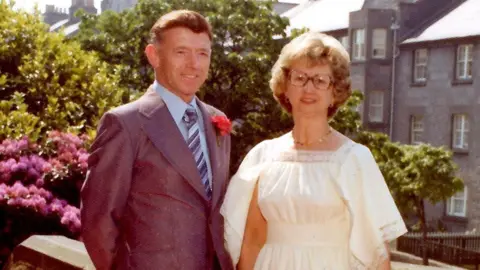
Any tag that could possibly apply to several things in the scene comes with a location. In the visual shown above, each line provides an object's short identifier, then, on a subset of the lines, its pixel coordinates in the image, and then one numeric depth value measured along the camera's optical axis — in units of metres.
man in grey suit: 3.56
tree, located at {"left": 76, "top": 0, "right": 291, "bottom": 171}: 26.52
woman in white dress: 3.89
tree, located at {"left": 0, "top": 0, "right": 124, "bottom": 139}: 8.50
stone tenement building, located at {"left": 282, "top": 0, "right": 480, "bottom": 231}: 32.53
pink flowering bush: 6.84
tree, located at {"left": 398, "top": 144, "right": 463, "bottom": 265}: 28.92
